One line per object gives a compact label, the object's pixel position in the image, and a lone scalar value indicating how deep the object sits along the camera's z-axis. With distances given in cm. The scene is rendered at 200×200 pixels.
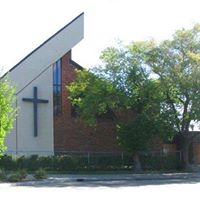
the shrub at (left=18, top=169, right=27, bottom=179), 3193
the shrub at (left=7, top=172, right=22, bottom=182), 3155
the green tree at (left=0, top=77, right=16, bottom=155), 2628
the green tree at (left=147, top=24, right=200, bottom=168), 4175
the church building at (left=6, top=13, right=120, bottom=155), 4425
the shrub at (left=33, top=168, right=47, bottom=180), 3319
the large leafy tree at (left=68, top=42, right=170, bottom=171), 4162
